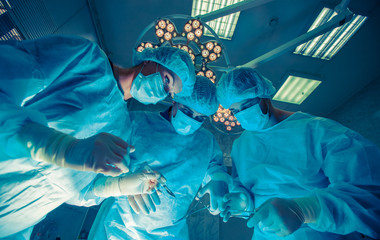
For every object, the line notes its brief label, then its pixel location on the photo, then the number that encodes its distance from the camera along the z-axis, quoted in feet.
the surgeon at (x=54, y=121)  2.39
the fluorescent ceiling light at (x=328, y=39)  8.05
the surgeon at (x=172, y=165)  4.91
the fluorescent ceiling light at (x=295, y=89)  10.28
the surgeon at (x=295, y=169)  2.88
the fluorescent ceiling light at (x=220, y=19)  7.92
